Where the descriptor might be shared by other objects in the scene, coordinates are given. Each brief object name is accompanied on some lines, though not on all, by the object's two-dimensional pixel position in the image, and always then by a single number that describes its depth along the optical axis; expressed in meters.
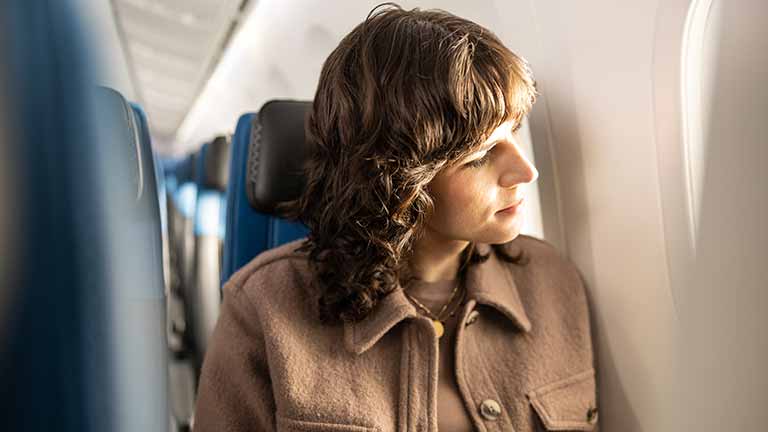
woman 0.94
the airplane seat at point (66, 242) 0.35
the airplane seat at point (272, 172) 1.40
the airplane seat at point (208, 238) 2.88
